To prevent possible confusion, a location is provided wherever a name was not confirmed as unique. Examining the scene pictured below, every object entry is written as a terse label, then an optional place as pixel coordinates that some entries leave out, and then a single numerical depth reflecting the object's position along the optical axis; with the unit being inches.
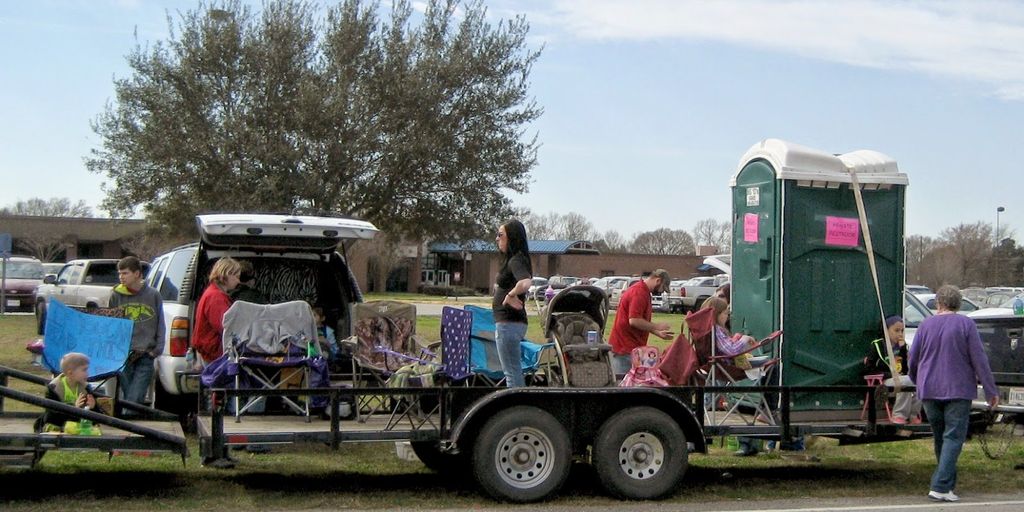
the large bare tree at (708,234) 3748.0
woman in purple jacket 336.5
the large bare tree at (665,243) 3777.1
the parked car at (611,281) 2001.2
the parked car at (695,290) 1753.2
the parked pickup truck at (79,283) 841.7
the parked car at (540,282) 1991.6
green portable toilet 364.2
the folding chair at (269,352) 324.2
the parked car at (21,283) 1226.0
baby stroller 342.3
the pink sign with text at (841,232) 367.9
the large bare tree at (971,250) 2723.9
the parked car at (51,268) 1401.8
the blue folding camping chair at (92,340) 353.7
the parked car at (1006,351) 411.2
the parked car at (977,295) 1421.0
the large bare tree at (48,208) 3221.0
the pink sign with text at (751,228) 377.1
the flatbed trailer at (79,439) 292.7
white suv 370.3
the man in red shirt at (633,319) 383.9
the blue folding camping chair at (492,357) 347.3
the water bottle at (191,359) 369.4
